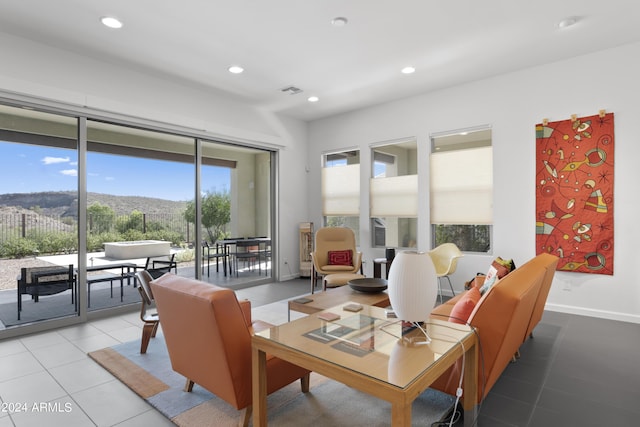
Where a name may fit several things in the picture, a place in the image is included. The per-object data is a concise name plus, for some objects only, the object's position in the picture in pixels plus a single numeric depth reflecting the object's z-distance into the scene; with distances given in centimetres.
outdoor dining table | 566
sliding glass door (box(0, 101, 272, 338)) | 377
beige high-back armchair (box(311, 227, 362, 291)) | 517
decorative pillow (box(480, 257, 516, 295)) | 264
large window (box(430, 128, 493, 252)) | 488
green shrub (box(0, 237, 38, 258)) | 370
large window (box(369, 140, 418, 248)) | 563
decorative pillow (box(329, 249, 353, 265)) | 527
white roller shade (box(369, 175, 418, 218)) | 561
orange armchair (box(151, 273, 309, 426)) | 187
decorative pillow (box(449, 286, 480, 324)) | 219
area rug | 211
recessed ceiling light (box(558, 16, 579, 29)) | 334
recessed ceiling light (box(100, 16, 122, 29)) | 326
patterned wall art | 400
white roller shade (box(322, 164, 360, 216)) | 637
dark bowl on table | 359
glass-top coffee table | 142
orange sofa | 191
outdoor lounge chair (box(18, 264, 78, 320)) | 383
